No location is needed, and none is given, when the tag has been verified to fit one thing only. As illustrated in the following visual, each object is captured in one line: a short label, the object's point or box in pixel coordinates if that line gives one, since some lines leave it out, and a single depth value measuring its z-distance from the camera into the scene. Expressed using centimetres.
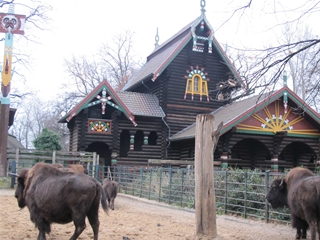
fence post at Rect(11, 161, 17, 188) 2009
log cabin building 2328
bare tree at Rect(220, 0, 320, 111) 754
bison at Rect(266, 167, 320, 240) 780
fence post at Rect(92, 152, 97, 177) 2255
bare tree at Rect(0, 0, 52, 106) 1747
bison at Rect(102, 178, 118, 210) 1427
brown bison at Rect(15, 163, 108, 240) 678
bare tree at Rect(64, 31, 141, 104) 5053
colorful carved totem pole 2125
